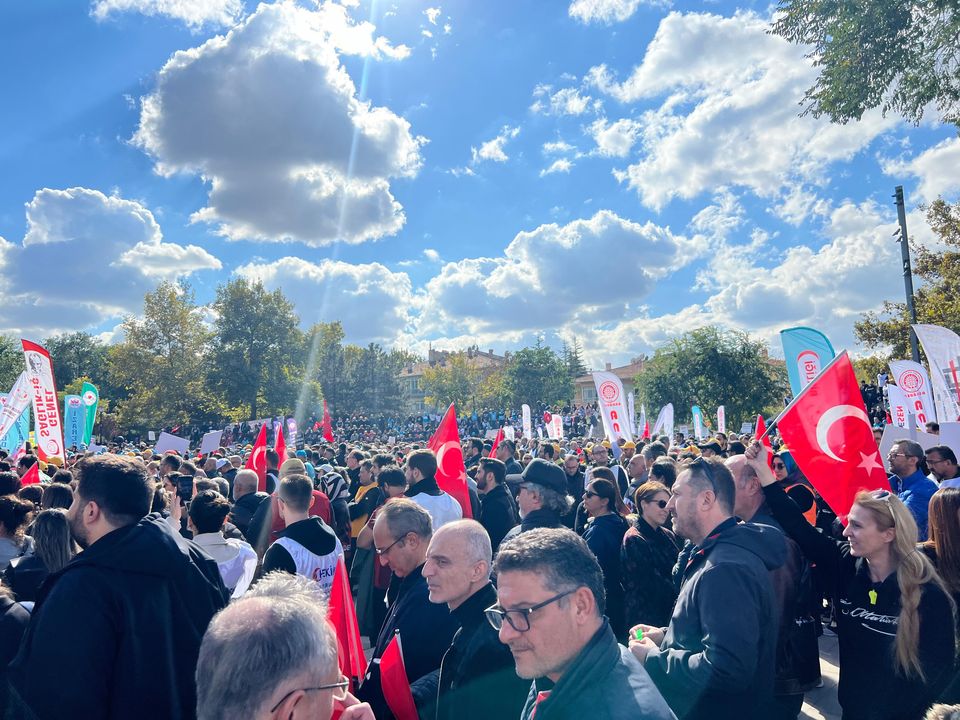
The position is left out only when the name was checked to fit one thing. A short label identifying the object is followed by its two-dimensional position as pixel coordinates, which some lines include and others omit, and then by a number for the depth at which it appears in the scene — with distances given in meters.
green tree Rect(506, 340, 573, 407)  66.31
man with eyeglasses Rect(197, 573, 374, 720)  1.54
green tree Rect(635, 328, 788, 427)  42.09
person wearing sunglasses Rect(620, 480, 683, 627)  4.13
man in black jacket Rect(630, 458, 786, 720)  2.56
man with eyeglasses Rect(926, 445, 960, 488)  6.67
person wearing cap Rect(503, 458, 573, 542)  4.69
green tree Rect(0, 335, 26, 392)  63.28
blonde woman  2.98
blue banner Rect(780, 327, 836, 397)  7.83
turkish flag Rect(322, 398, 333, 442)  20.67
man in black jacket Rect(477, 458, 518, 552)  7.01
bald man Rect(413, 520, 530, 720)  2.48
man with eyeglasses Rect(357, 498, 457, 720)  2.80
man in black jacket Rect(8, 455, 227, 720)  2.34
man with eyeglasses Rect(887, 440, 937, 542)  5.69
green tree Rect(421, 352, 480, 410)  79.81
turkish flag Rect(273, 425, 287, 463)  9.91
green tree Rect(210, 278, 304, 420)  50.81
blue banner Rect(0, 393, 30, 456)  15.70
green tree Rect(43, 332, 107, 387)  78.50
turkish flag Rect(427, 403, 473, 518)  7.38
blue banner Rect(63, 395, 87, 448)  19.39
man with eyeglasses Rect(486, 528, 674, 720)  1.77
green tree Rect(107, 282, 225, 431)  44.69
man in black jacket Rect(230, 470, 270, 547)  6.83
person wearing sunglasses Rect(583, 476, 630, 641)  4.32
